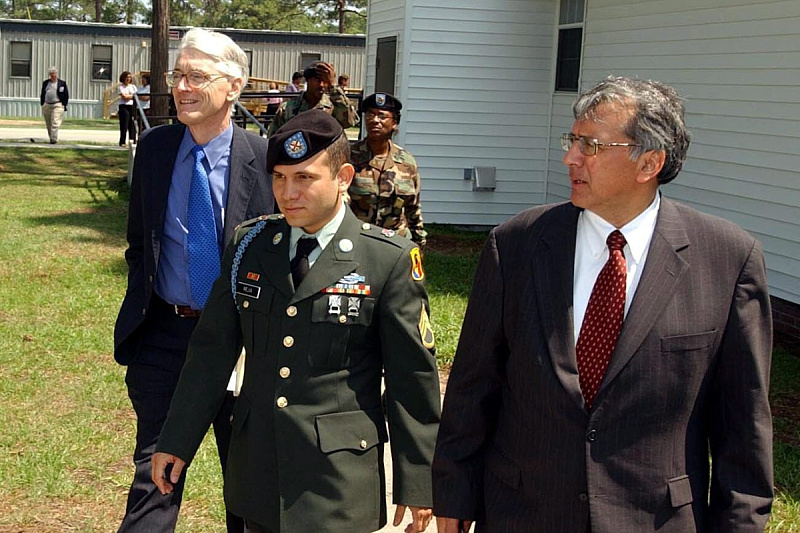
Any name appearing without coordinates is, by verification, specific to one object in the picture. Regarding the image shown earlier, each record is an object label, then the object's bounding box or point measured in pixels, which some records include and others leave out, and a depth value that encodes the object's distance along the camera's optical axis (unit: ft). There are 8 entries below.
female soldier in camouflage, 22.95
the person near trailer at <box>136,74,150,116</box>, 91.66
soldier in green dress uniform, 10.68
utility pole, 71.00
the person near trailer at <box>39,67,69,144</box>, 88.94
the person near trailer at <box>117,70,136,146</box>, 87.43
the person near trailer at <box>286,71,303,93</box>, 88.99
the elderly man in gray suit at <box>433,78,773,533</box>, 8.84
